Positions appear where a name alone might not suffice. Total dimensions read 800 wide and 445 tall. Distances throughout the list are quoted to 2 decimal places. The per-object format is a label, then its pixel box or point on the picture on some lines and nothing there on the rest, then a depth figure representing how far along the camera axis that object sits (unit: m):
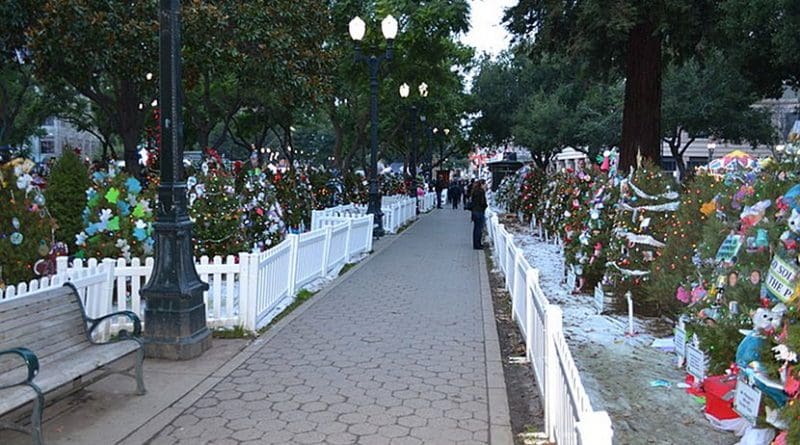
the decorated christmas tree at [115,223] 8.09
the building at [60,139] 87.09
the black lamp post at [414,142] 24.33
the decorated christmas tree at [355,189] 22.41
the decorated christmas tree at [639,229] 8.24
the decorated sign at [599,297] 8.50
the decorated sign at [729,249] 4.97
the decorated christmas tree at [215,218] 9.01
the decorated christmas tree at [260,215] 10.55
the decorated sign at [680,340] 6.08
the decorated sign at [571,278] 10.18
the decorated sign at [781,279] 3.71
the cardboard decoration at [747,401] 4.05
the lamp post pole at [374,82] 14.84
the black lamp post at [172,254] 5.95
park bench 3.78
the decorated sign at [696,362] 5.35
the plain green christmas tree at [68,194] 8.84
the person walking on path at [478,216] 15.85
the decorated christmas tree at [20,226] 6.46
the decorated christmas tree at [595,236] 9.23
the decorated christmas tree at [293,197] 13.91
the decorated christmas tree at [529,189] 20.61
